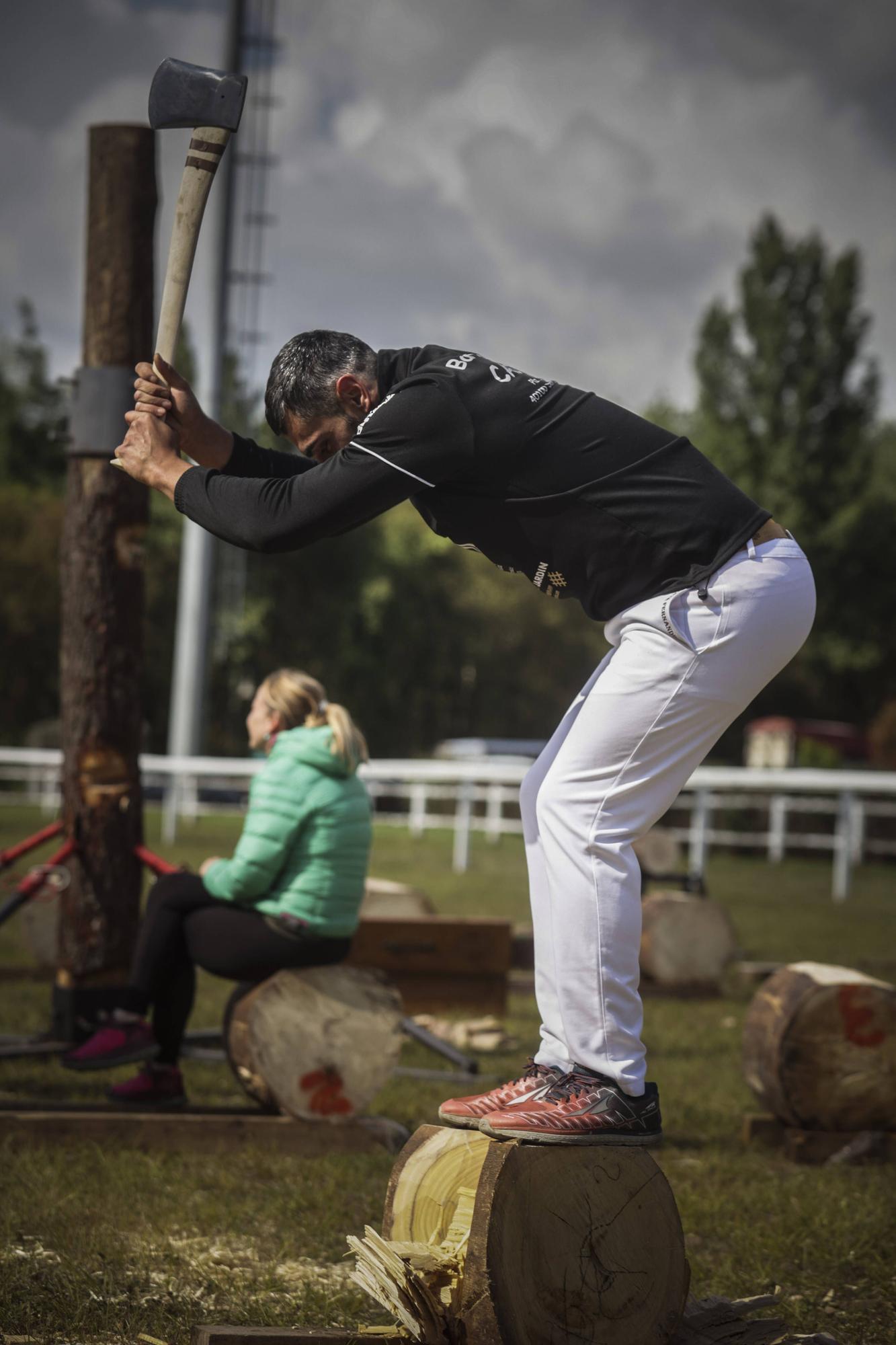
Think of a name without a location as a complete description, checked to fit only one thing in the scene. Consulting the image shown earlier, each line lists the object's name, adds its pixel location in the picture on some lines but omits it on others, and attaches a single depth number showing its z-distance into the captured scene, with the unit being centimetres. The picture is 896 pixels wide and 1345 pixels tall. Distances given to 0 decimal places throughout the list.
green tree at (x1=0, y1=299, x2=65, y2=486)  4619
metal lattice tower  2036
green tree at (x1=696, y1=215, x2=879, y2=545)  4094
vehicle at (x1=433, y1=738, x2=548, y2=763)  3316
